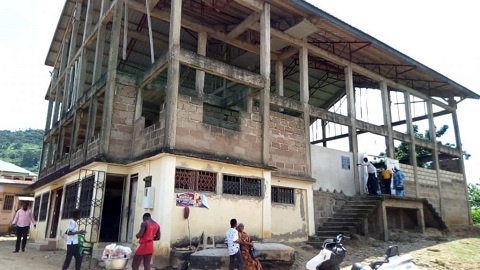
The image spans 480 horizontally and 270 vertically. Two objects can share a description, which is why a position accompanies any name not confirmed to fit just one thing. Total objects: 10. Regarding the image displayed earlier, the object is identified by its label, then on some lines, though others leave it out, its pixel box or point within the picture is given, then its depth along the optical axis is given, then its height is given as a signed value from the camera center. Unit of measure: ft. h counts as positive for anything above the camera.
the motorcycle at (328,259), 17.64 -1.84
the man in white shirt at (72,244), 27.17 -2.02
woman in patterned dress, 26.97 -2.32
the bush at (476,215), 98.64 +2.03
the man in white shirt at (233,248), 26.30 -2.05
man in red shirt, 23.86 -1.70
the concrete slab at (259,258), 27.35 -2.88
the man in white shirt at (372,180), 52.06 +5.63
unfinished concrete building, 34.65 +11.69
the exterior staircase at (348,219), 44.55 +0.18
